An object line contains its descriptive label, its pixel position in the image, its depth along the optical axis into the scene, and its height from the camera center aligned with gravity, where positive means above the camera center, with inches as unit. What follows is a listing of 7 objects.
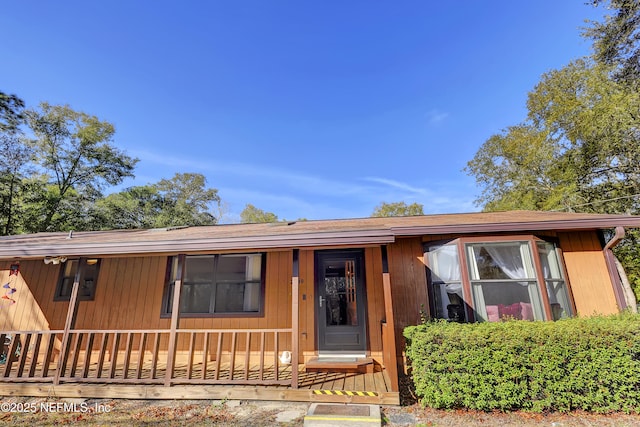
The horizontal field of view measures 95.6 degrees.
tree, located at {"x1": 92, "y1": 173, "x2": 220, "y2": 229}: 807.1 +314.7
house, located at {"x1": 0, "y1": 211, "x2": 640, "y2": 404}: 173.9 +5.3
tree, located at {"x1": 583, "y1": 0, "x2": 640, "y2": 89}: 444.1 +397.6
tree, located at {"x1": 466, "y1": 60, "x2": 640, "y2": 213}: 486.6 +287.0
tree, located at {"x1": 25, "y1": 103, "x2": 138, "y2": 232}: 732.0 +393.8
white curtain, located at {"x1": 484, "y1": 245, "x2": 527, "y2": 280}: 193.7 +25.4
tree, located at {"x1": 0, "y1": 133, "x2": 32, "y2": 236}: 639.1 +274.5
